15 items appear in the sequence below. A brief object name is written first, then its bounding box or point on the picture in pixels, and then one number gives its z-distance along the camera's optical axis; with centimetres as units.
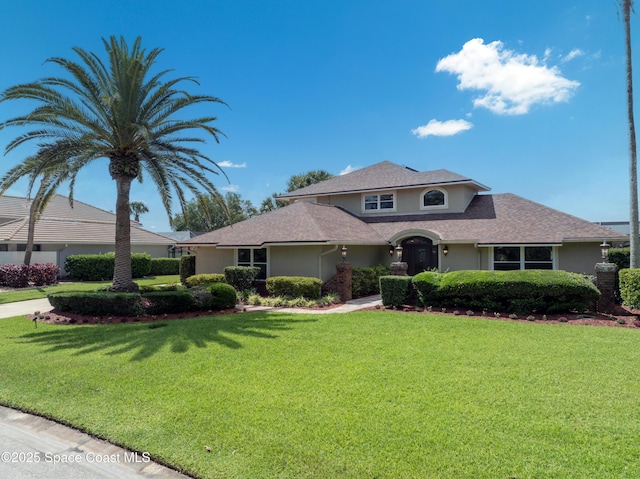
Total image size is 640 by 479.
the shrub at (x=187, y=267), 2133
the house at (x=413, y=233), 1670
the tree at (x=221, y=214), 6291
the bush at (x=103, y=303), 1186
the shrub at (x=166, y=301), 1230
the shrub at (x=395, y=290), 1326
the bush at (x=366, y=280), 1705
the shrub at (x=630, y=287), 1188
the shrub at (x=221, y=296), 1303
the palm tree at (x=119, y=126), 1216
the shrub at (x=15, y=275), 2220
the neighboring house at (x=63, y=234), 2653
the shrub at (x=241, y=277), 1661
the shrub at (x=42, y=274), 2281
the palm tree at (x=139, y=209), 7506
